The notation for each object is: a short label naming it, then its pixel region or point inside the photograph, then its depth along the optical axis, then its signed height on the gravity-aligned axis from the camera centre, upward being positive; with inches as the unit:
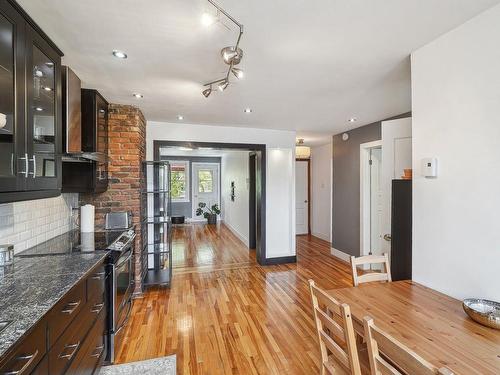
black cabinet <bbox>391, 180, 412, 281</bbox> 80.9 -13.3
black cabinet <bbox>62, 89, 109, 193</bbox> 103.2 +10.6
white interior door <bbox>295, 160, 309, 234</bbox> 285.6 -12.3
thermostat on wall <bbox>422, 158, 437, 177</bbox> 68.1 +5.1
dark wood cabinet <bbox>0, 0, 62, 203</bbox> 53.3 +18.6
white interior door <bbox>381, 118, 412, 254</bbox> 103.7 +14.3
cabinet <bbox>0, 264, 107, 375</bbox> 40.0 -29.9
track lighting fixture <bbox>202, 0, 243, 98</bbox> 55.4 +34.3
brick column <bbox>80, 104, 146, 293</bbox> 127.7 +9.5
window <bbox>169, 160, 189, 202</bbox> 371.2 +11.0
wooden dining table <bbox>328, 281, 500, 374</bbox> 40.1 -26.8
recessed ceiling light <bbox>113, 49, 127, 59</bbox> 76.9 +40.3
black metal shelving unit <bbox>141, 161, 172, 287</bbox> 148.3 -19.3
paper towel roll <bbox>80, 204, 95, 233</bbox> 113.0 -13.0
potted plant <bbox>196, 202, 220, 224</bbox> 361.7 -35.8
